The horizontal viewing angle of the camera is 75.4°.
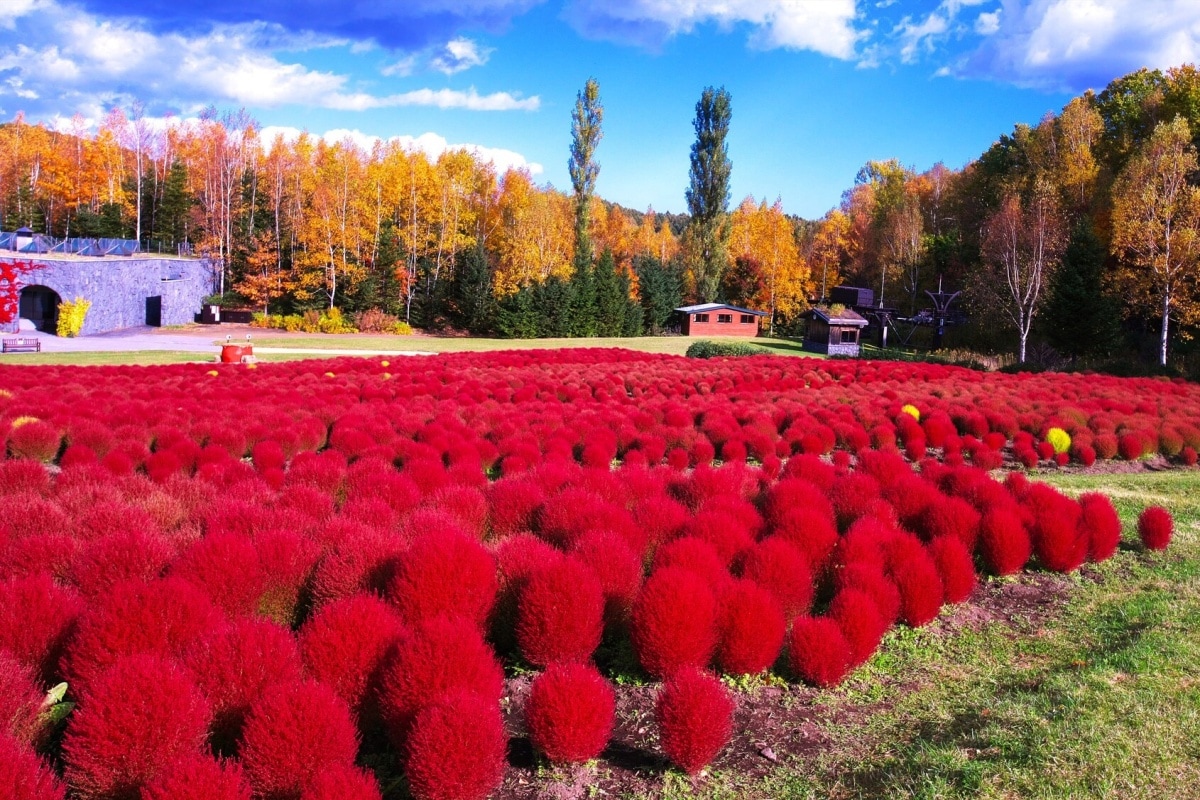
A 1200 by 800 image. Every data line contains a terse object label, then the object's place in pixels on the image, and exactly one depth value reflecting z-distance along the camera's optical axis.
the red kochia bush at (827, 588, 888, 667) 4.75
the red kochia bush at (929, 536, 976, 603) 5.91
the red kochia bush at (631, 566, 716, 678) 4.35
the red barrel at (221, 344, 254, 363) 24.48
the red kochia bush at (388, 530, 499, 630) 4.37
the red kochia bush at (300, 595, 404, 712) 3.67
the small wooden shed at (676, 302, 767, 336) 61.72
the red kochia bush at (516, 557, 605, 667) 4.34
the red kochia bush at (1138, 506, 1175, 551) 7.59
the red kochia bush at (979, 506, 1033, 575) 6.65
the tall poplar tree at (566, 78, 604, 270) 62.25
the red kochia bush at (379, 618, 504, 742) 3.51
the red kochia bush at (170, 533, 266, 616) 4.36
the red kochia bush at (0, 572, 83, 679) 3.71
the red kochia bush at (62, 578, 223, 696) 3.53
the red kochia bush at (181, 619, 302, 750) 3.35
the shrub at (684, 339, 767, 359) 35.78
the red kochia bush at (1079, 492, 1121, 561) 7.19
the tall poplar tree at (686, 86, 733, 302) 65.94
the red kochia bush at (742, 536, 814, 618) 5.10
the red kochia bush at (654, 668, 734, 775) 3.54
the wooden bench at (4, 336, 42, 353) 32.16
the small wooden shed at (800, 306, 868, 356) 45.47
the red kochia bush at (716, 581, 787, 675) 4.55
